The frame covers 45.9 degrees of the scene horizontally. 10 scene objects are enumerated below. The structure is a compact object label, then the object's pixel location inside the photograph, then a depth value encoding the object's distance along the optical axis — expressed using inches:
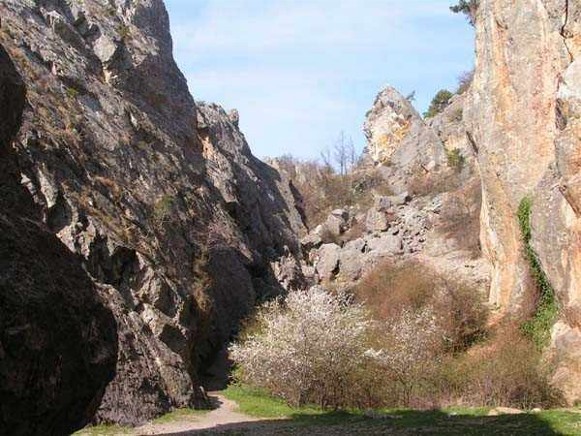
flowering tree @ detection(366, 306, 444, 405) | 930.1
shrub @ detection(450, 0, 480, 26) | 2330.0
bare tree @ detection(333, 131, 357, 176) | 3208.2
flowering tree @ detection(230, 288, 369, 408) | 903.7
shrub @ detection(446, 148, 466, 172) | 2218.3
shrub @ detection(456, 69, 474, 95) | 2713.3
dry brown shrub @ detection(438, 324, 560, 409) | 845.2
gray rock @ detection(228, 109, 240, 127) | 2435.0
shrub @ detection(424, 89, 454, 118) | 2999.5
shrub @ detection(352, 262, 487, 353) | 1133.1
